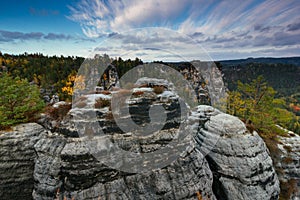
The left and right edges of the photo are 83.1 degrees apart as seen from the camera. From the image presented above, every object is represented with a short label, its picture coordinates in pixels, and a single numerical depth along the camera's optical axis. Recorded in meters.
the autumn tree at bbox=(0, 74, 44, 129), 13.52
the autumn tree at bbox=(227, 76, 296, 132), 19.89
